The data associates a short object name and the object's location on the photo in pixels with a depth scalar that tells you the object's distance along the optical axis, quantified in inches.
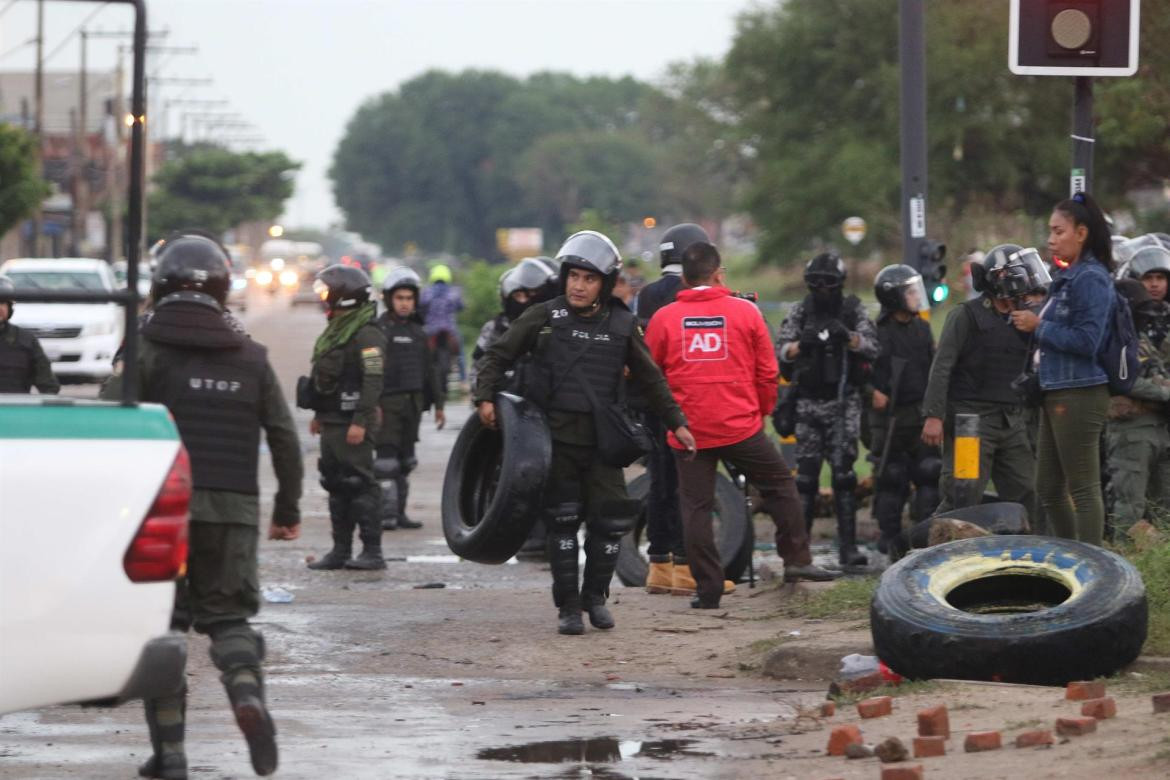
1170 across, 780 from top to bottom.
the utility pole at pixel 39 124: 4159.2
